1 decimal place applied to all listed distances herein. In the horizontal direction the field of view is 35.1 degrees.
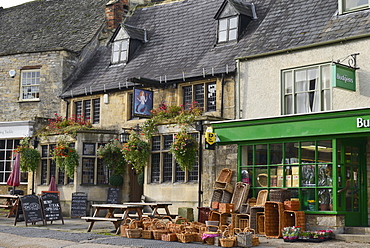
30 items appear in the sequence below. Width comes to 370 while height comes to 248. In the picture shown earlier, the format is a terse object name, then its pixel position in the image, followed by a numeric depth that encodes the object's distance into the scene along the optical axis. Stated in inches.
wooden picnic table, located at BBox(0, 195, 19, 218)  781.1
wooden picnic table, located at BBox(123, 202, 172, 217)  656.4
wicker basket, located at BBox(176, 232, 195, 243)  541.3
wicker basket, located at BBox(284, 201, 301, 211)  574.9
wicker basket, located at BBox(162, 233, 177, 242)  553.9
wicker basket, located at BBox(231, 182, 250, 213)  630.5
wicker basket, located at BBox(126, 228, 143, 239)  574.9
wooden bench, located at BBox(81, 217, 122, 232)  612.4
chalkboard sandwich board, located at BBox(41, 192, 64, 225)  711.7
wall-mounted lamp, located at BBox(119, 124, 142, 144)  829.8
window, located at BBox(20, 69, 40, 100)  1034.7
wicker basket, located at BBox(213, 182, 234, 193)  650.2
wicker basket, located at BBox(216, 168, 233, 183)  671.8
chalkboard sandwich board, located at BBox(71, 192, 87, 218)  833.8
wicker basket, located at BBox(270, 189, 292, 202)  586.9
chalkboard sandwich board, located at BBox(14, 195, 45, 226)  688.4
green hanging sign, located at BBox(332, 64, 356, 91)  580.1
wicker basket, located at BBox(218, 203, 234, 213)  628.1
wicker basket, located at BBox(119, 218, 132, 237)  586.2
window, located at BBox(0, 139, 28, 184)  1027.3
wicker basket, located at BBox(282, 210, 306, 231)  571.8
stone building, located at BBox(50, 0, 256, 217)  767.7
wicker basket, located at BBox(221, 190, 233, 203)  645.8
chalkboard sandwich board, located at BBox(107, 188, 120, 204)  859.4
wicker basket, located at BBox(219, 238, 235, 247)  509.0
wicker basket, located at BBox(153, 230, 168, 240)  563.8
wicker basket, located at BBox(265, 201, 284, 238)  581.3
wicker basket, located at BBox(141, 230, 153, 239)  572.4
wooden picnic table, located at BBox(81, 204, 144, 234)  609.8
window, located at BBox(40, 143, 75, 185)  898.3
